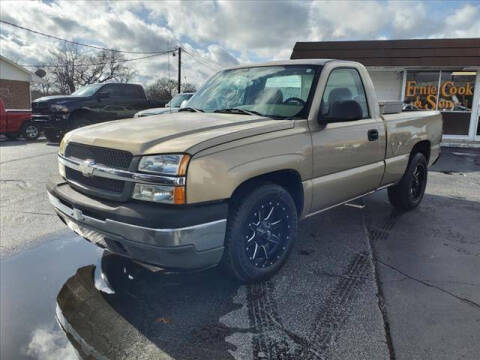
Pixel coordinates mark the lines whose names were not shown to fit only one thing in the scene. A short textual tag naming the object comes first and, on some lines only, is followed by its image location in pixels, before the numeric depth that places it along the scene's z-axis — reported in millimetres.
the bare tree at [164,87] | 48425
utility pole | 36081
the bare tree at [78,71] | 55469
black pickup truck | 12297
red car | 14087
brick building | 26344
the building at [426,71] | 13008
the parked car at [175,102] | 11365
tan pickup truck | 2572
